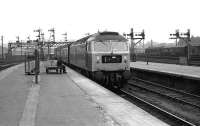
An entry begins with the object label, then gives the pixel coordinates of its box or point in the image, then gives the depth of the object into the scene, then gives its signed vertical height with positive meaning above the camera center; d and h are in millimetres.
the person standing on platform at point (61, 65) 27808 -970
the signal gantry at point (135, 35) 44716 +2366
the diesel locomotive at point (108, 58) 19000 -273
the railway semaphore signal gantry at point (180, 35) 46088 +2447
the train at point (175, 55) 35625 -294
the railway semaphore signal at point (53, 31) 82512 +5454
